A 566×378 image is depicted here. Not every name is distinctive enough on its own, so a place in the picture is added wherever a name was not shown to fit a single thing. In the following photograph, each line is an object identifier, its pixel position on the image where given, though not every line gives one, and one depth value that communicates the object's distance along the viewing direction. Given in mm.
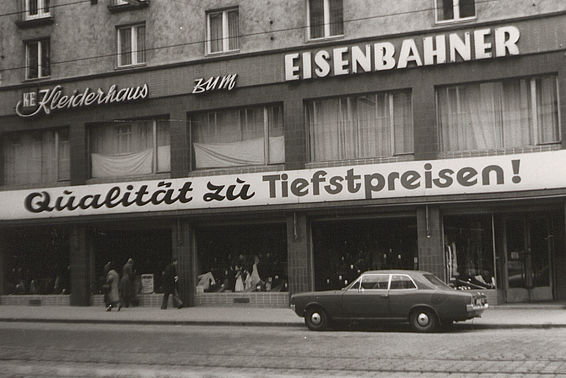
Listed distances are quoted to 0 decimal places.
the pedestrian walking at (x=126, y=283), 27344
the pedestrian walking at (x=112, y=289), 26953
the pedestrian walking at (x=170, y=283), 26484
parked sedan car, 18297
